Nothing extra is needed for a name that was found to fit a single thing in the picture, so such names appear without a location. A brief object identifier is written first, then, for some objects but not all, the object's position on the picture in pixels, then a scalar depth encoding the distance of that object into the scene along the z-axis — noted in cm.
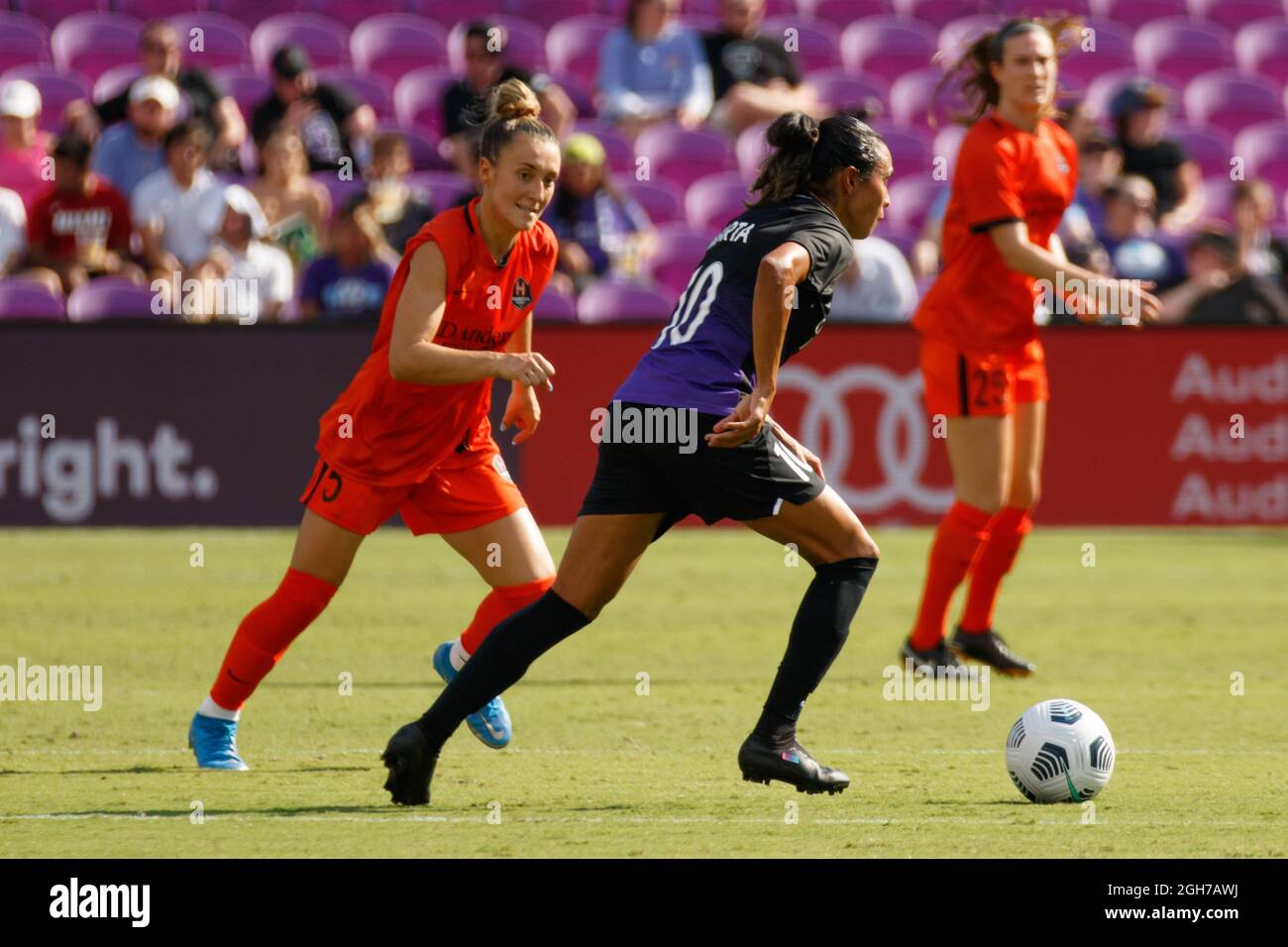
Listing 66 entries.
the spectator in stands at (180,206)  1475
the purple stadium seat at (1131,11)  2033
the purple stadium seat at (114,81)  1709
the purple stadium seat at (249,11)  1888
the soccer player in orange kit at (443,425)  616
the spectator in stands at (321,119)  1611
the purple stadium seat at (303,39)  1812
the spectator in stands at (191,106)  1622
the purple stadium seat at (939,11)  1989
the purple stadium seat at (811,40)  1889
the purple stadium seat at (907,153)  1781
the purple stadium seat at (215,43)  1811
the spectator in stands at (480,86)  1539
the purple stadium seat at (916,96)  1856
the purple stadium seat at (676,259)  1590
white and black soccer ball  606
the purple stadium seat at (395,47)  1856
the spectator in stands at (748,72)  1730
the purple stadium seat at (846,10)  1988
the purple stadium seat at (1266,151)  1873
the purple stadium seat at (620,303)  1461
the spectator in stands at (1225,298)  1467
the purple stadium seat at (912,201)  1734
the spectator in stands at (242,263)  1432
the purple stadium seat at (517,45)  1786
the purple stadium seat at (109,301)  1409
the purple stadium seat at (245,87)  1750
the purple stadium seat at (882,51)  1928
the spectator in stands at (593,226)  1502
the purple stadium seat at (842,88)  1812
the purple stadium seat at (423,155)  1689
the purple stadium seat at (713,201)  1683
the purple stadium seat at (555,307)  1447
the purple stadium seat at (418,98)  1772
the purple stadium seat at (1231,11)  2058
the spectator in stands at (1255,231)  1569
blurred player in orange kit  870
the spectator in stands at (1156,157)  1680
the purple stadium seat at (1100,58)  1942
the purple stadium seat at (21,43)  1788
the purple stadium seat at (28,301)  1412
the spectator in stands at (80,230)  1447
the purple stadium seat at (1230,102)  1945
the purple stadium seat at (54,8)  1866
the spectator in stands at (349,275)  1392
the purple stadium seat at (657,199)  1692
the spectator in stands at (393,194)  1473
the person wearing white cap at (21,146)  1529
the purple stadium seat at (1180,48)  1981
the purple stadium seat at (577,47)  1841
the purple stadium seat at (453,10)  1914
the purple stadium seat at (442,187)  1572
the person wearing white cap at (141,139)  1553
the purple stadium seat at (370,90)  1747
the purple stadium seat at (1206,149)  1858
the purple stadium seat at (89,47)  1812
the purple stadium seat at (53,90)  1728
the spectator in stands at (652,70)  1709
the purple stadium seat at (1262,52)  2022
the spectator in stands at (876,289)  1437
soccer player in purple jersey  572
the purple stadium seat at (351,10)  1906
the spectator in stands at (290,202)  1529
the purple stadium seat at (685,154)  1739
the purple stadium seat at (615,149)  1688
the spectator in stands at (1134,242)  1548
